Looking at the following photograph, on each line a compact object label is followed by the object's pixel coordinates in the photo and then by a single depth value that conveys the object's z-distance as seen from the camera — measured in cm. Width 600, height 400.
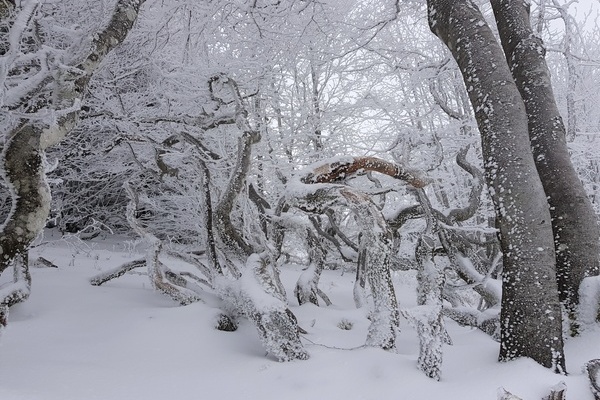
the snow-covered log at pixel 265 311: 267
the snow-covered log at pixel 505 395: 175
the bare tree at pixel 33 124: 227
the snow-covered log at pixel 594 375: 193
